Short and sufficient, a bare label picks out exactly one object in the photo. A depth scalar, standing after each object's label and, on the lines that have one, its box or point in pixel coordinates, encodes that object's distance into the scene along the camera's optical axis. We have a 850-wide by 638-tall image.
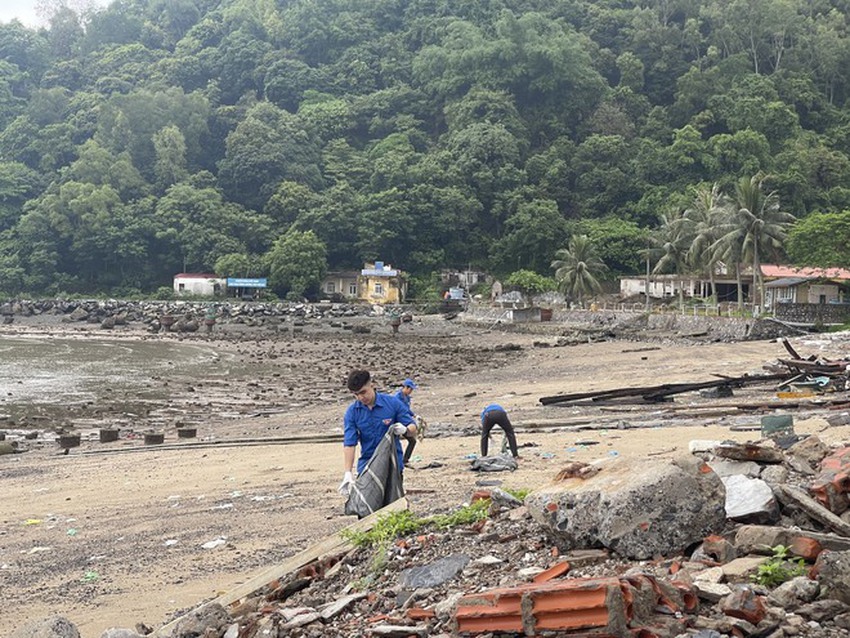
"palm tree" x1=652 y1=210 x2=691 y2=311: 64.79
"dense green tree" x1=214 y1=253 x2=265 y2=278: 92.94
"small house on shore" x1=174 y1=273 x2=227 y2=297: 94.34
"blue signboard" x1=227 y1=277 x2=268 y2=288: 92.00
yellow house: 91.75
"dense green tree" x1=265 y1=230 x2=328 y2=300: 91.06
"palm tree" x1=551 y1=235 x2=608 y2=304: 71.50
